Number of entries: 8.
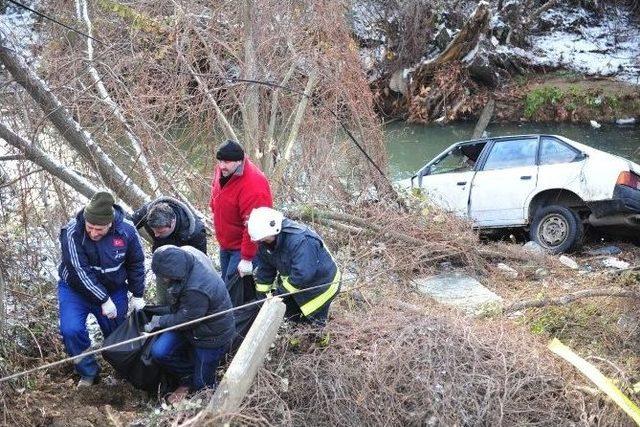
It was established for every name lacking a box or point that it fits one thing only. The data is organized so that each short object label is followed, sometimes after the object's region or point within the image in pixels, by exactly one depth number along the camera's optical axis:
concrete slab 6.52
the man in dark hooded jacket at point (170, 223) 4.79
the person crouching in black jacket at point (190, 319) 4.20
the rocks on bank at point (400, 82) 20.05
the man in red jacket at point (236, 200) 5.14
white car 8.49
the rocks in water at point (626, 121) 18.56
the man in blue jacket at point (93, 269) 4.51
